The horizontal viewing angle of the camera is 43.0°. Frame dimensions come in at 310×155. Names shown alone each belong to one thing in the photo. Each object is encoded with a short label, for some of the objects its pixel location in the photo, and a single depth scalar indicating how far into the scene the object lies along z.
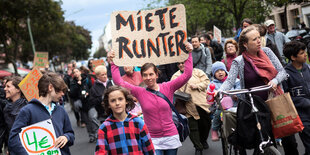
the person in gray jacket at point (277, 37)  9.17
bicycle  4.19
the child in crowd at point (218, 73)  6.32
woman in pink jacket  4.58
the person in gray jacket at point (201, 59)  9.41
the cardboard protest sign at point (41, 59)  15.75
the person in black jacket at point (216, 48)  12.20
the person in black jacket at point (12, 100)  5.59
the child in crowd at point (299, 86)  4.96
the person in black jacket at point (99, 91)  8.62
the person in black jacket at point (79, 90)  10.48
